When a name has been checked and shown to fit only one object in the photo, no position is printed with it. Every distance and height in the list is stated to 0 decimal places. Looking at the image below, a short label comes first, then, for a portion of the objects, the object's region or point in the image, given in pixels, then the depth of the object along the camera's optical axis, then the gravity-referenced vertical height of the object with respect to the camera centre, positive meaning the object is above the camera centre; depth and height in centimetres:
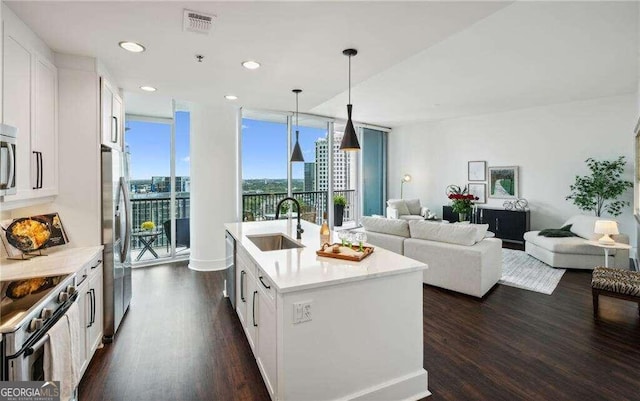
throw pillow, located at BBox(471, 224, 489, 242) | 388 -42
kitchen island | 177 -79
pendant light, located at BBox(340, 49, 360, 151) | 282 +52
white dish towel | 162 -87
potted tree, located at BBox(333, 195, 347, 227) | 802 -31
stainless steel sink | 318 -46
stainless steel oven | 138 -63
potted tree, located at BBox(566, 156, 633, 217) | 557 +20
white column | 495 +26
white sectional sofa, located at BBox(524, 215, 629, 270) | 462 -81
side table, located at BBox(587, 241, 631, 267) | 390 -59
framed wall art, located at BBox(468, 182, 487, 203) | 750 +18
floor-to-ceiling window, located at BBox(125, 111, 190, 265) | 550 +27
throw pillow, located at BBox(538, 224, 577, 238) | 525 -58
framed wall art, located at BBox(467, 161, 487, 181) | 751 +66
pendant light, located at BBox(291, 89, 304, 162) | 443 +59
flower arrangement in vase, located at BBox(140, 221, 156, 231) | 547 -52
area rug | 415 -112
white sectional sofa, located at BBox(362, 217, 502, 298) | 371 -68
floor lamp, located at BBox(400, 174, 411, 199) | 898 +52
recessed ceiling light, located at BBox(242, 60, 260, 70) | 297 +127
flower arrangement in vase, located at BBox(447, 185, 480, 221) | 619 -14
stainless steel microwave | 181 +21
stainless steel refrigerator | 280 -37
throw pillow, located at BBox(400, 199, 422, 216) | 812 -22
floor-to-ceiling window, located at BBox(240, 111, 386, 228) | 616 +62
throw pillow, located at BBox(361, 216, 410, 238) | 444 -42
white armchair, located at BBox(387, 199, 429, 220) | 774 -31
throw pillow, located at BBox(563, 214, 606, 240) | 503 -45
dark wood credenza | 647 -50
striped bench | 302 -85
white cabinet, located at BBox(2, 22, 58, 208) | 202 +57
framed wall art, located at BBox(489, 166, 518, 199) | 700 +36
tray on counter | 218 -41
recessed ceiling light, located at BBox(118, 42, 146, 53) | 253 +123
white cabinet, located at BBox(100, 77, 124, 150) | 287 +80
